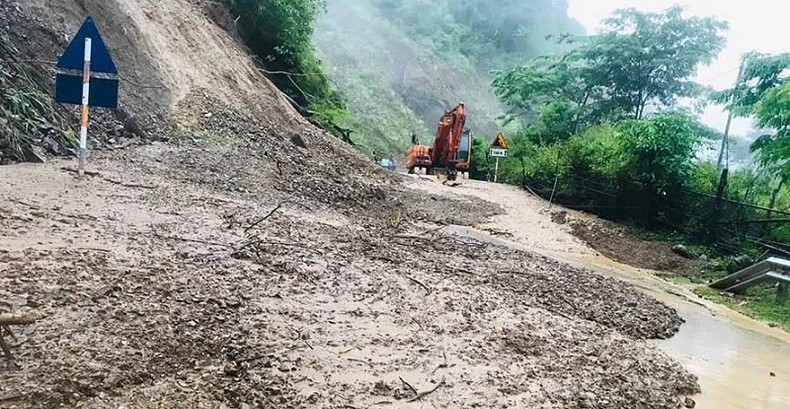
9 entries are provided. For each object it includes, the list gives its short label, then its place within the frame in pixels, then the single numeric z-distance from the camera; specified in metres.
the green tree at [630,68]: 19.72
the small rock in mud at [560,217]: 13.92
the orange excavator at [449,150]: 22.39
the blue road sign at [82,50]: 6.36
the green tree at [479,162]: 27.78
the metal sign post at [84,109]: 6.42
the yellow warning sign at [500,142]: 22.50
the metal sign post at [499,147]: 22.22
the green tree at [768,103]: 8.44
